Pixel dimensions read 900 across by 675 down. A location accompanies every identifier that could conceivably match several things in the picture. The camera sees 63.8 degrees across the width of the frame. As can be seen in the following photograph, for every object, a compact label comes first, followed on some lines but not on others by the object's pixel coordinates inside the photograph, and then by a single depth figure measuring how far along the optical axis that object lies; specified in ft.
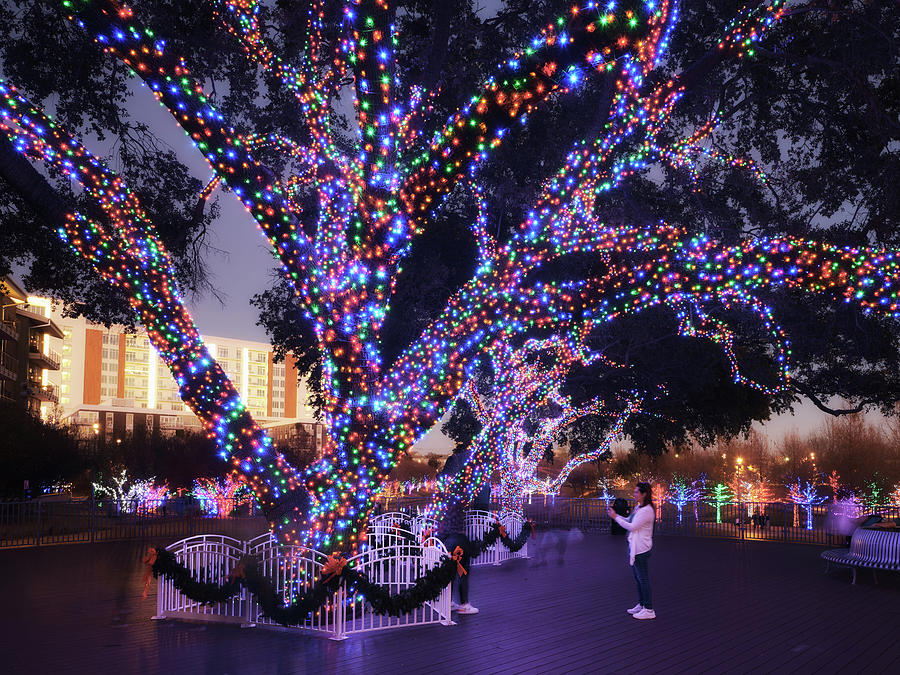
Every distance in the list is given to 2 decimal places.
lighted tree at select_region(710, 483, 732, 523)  131.44
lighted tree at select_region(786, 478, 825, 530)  129.74
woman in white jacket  29.81
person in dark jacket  30.91
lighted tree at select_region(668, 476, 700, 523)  118.06
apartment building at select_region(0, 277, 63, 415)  170.50
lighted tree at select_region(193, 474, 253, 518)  86.50
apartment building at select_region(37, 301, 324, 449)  343.05
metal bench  37.65
